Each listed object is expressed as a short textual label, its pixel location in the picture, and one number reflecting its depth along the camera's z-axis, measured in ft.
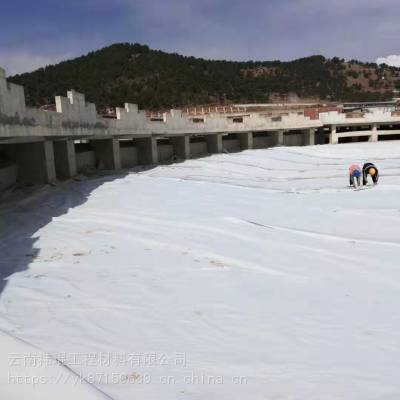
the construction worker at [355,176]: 47.37
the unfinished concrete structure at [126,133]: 37.04
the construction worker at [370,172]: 48.19
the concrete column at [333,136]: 120.37
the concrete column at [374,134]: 123.75
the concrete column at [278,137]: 113.29
